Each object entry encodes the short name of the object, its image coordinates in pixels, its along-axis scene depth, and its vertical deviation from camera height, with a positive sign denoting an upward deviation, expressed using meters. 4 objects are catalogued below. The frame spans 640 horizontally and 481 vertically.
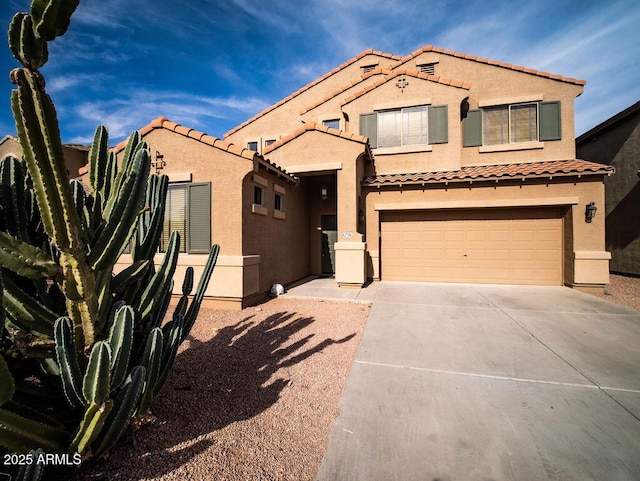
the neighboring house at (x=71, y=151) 16.09 +5.46
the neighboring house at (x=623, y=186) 11.37 +2.30
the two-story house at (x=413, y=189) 7.04 +1.64
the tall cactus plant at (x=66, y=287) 1.77 -0.38
